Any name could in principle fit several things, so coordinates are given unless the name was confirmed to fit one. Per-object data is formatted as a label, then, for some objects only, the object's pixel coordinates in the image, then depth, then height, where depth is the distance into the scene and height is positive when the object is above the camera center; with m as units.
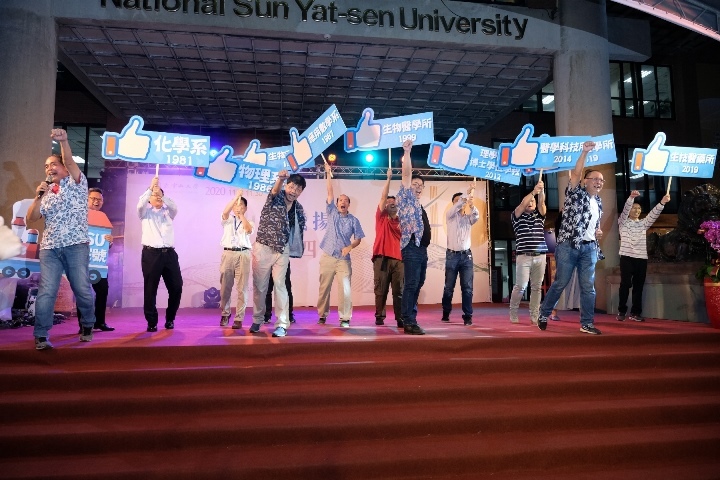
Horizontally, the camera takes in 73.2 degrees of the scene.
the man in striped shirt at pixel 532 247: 6.07 +0.31
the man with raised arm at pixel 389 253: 5.83 +0.24
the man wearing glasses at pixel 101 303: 5.55 -0.33
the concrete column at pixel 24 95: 7.54 +2.89
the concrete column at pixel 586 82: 8.93 +3.58
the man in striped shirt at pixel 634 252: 6.56 +0.25
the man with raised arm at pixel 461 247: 6.18 +0.32
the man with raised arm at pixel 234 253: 6.12 +0.27
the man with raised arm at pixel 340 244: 5.92 +0.35
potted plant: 5.21 -0.03
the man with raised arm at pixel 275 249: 4.95 +0.25
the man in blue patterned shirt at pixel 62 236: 4.04 +0.34
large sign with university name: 8.28 +4.62
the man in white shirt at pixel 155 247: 5.25 +0.31
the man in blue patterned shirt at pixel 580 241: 5.09 +0.32
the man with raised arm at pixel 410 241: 5.00 +0.32
